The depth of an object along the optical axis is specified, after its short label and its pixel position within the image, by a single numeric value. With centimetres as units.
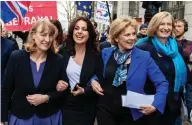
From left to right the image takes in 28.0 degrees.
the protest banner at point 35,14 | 671
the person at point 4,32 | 681
